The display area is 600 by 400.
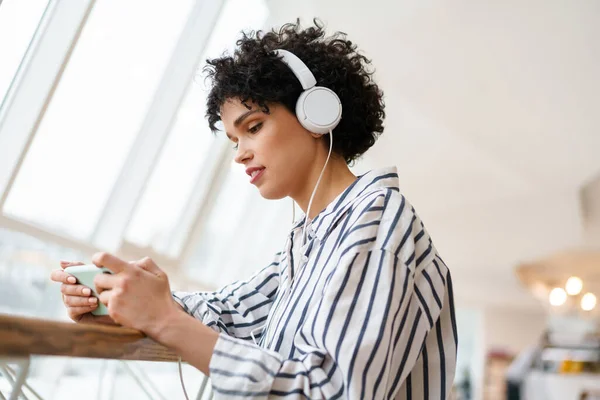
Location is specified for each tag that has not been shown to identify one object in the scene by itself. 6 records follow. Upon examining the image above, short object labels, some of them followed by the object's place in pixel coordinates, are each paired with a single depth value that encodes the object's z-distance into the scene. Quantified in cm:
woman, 88
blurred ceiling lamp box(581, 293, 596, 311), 825
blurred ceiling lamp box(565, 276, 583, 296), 861
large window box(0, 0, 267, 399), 287
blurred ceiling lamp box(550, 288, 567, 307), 870
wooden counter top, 63
